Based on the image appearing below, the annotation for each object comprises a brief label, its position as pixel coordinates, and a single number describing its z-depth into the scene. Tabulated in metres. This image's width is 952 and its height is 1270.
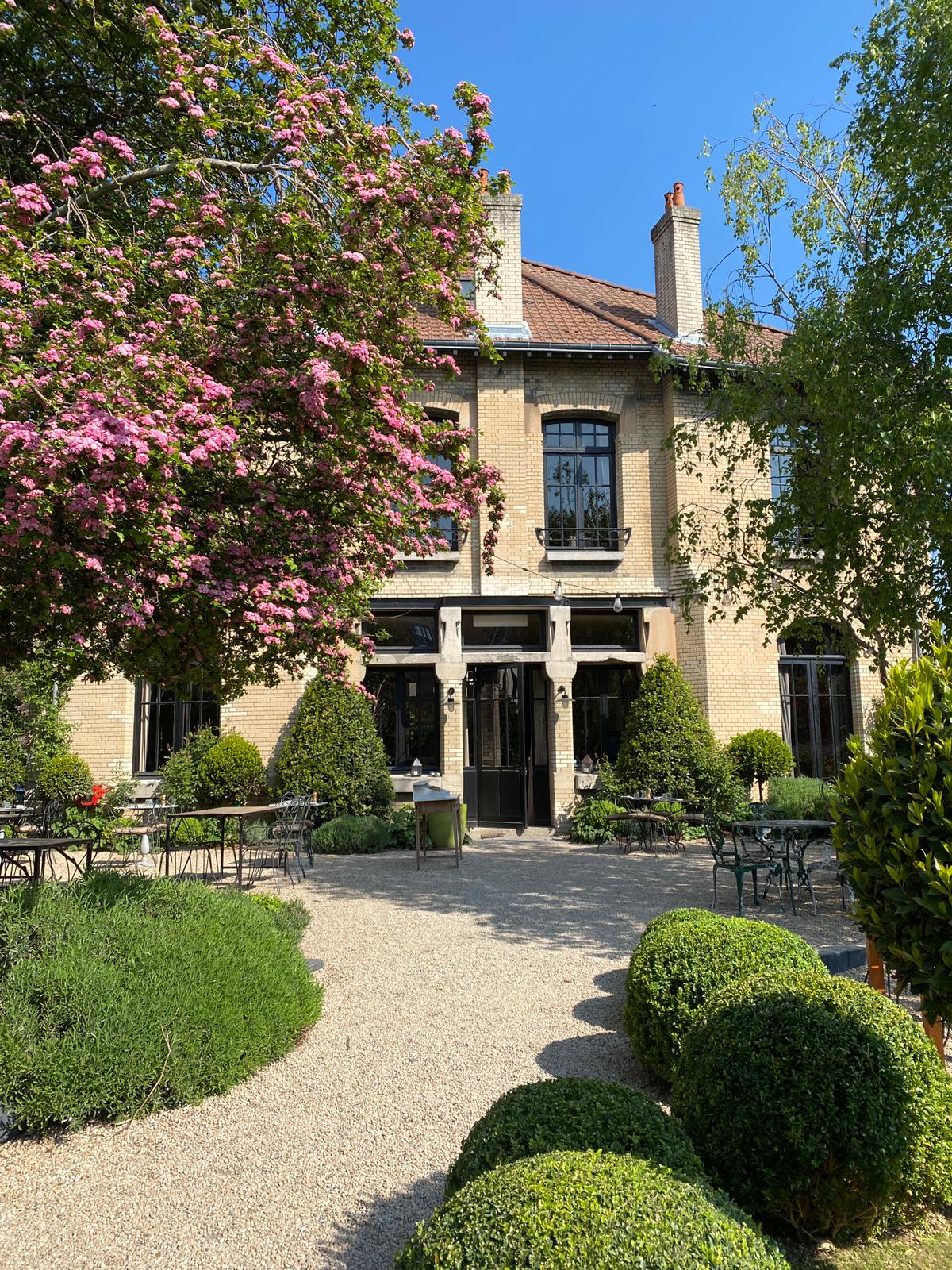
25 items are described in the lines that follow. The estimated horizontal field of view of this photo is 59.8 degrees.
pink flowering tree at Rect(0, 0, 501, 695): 4.55
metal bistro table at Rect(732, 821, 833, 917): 8.54
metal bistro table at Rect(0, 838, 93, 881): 7.05
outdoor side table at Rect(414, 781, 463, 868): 11.73
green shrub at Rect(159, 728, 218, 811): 14.18
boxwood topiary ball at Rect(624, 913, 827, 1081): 4.18
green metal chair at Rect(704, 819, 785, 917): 8.09
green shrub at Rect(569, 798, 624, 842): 13.94
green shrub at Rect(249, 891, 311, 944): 5.98
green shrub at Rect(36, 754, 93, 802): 14.11
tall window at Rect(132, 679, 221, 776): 15.45
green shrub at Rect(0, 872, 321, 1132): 3.91
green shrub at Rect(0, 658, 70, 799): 14.27
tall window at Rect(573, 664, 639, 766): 16.12
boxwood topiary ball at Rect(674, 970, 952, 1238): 2.78
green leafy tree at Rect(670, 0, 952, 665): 7.84
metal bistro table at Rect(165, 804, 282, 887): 9.41
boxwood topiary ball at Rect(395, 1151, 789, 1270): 1.80
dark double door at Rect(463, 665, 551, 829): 15.40
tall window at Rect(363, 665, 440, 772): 15.68
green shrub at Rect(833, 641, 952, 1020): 2.62
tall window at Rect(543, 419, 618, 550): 16.02
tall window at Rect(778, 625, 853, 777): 16.17
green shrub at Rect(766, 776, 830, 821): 13.29
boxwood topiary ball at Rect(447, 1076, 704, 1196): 2.33
